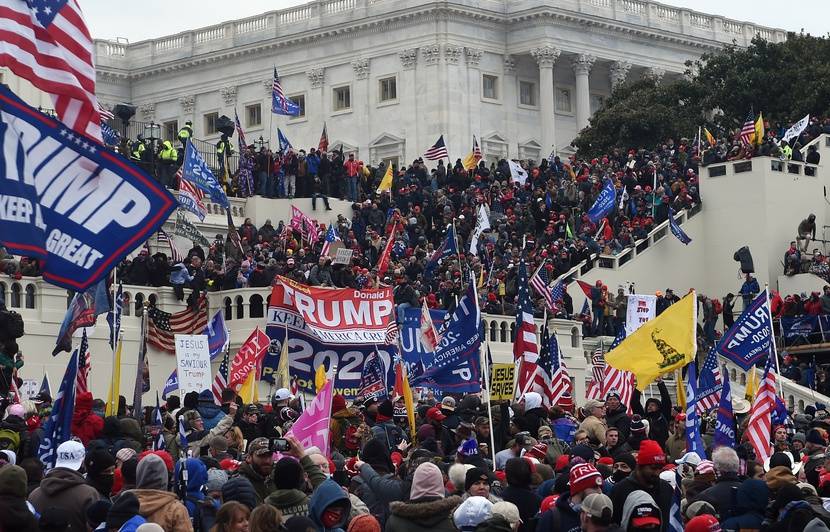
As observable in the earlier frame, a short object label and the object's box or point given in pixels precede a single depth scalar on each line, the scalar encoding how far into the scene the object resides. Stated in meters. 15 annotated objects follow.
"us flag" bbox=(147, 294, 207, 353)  41.72
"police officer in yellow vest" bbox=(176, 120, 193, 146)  53.36
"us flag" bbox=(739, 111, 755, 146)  59.00
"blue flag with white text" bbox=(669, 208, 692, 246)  57.97
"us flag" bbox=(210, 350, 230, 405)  30.80
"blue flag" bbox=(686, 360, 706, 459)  22.69
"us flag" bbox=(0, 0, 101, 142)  17.89
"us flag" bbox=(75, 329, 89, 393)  25.27
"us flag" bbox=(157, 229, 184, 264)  48.30
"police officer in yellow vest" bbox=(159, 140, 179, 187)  51.38
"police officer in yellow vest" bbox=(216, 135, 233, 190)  57.28
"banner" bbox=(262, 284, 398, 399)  35.75
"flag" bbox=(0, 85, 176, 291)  15.89
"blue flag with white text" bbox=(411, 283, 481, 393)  27.94
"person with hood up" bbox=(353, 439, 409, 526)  18.45
